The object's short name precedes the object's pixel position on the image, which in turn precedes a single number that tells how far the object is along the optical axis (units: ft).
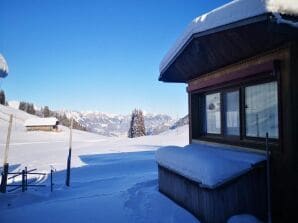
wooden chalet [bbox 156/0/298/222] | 11.42
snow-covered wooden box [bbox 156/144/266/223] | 12.30
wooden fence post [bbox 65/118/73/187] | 32.97
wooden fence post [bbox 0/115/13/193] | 28.56
